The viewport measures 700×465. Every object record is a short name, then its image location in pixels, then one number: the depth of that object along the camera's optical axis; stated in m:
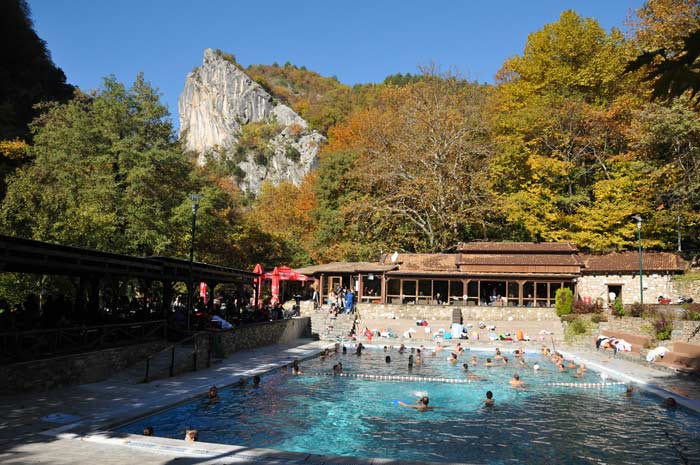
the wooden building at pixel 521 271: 36.03
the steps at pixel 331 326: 31.19
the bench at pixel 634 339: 23.31
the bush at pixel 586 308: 31.85
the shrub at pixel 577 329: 29.38
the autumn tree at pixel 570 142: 40.88
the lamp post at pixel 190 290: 18.16
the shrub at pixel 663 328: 22.86
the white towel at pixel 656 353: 20.58
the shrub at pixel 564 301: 33.31
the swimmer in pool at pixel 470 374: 18.97
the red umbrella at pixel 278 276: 32.56
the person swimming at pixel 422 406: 14.11
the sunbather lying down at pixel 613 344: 23.80
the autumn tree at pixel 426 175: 44.19
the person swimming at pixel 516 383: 17.58
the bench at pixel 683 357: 18.41
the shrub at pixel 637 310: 27.45
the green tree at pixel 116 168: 28.75
